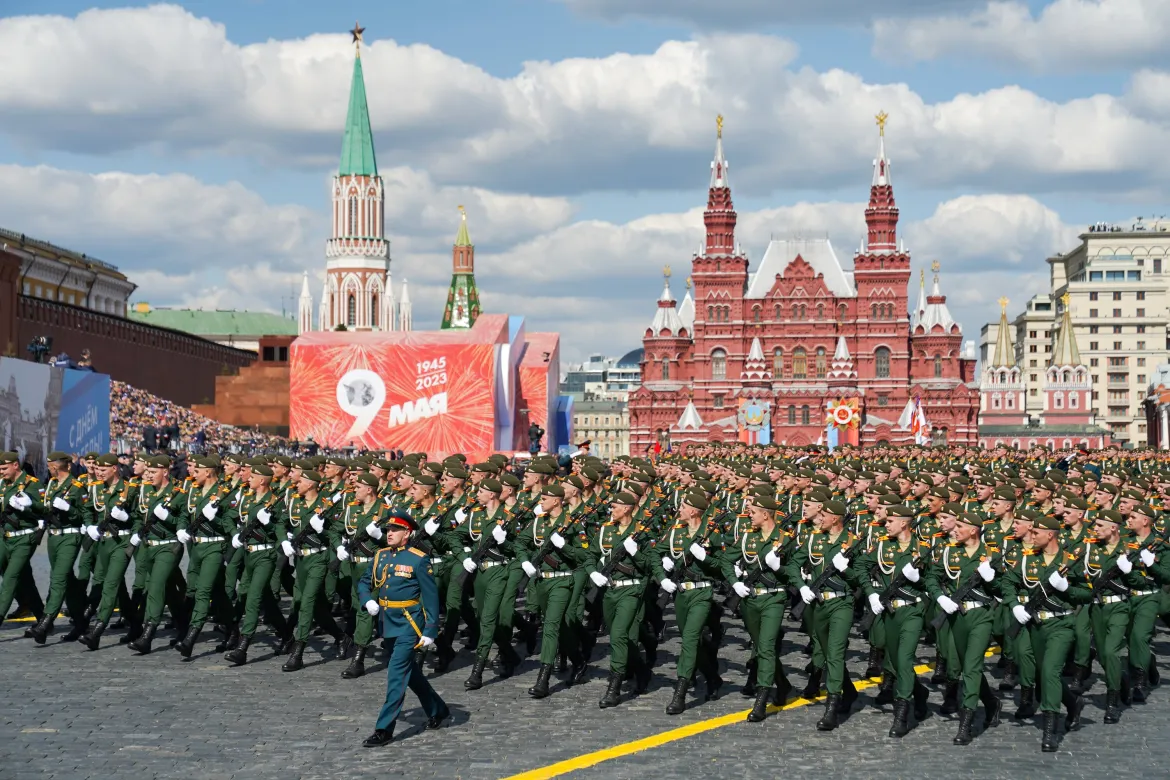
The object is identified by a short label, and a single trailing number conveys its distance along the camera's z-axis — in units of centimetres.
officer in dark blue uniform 1109
